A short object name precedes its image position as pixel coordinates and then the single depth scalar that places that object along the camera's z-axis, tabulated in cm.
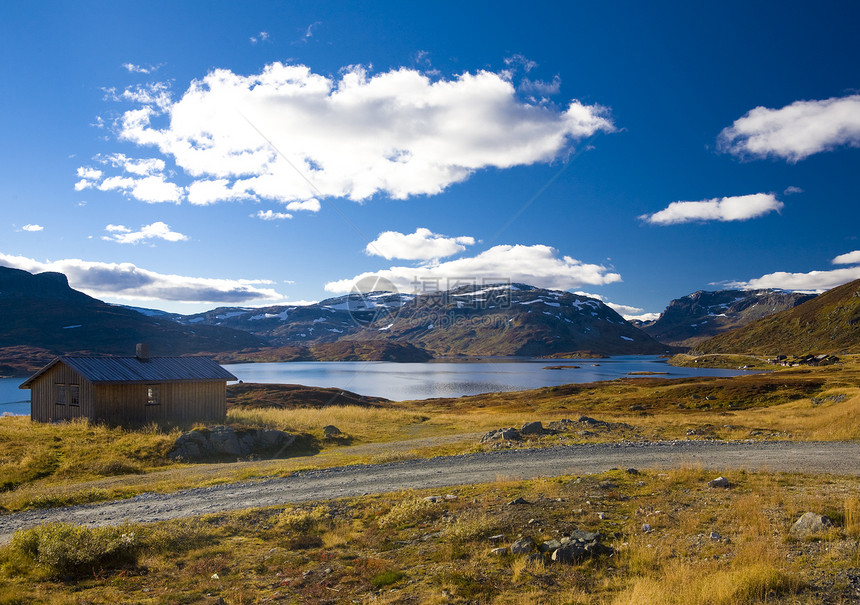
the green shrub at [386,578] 856
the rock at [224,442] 2631
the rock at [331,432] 3187
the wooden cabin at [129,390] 3272
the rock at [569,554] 878
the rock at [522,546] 927
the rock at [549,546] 924
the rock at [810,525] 911
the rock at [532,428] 2792
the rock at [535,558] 873
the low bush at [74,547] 966
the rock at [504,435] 2639
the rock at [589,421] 3173
